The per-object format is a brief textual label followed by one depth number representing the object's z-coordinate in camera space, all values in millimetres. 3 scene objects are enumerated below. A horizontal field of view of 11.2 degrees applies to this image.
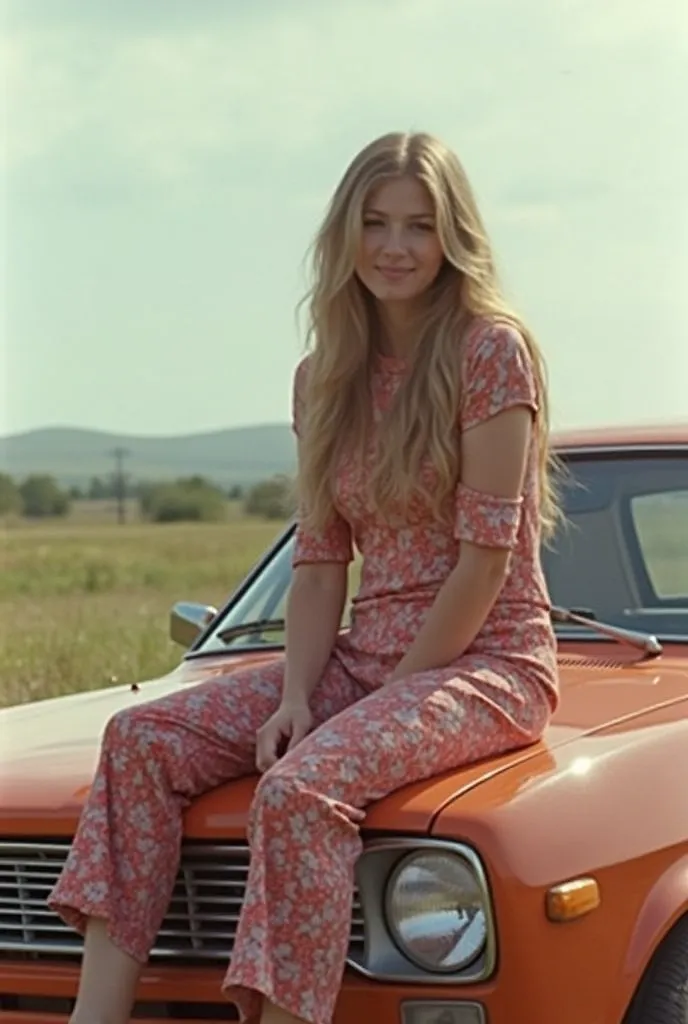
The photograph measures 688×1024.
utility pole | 134429
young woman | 5852
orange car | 5864
